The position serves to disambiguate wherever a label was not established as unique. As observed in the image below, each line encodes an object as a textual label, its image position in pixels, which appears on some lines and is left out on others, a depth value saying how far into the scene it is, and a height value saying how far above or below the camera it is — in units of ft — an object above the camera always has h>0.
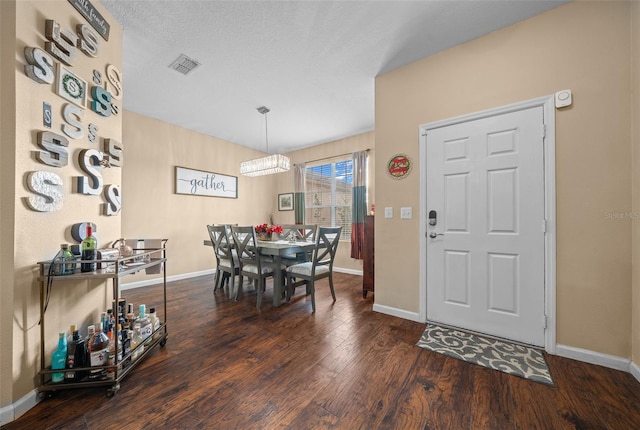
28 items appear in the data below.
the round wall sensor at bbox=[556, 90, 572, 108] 5.98 +2.92
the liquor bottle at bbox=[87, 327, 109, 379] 4.68 -2.74
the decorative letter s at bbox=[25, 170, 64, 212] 4.37 +0.49
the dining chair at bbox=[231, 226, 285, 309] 9.00 -1.88
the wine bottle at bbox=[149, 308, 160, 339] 6.22 -2.86
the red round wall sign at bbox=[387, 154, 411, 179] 8.36 +1.72
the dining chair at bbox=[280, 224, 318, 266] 10.69 -1.08
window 16.15 +1.40
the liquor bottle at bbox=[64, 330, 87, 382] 4.62 -2.84
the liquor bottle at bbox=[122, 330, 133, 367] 5.03 -2.86
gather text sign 14.10 +2.05
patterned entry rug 5.38 -3.60
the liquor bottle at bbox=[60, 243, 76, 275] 4.55 -0.84
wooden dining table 8.61 -1.33
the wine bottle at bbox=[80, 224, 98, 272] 4.74 -0.72
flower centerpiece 11.12 -0.78
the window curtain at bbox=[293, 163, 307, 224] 17.78 +1.78
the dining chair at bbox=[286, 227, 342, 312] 9.00 -2.12
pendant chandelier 11.73 +2.57
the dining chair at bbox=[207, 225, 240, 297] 10.04 -1.75
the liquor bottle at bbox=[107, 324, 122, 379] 4.66 -2.83
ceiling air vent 8.29 +5.48
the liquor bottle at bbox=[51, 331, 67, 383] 4.54 -2.77
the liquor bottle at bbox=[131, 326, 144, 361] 5.31 -2.97
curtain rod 15.24 +4.03
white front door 6.38 -0.36
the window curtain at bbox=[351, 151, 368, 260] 14.78 +0.83
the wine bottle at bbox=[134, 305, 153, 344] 5.78 -2.74
